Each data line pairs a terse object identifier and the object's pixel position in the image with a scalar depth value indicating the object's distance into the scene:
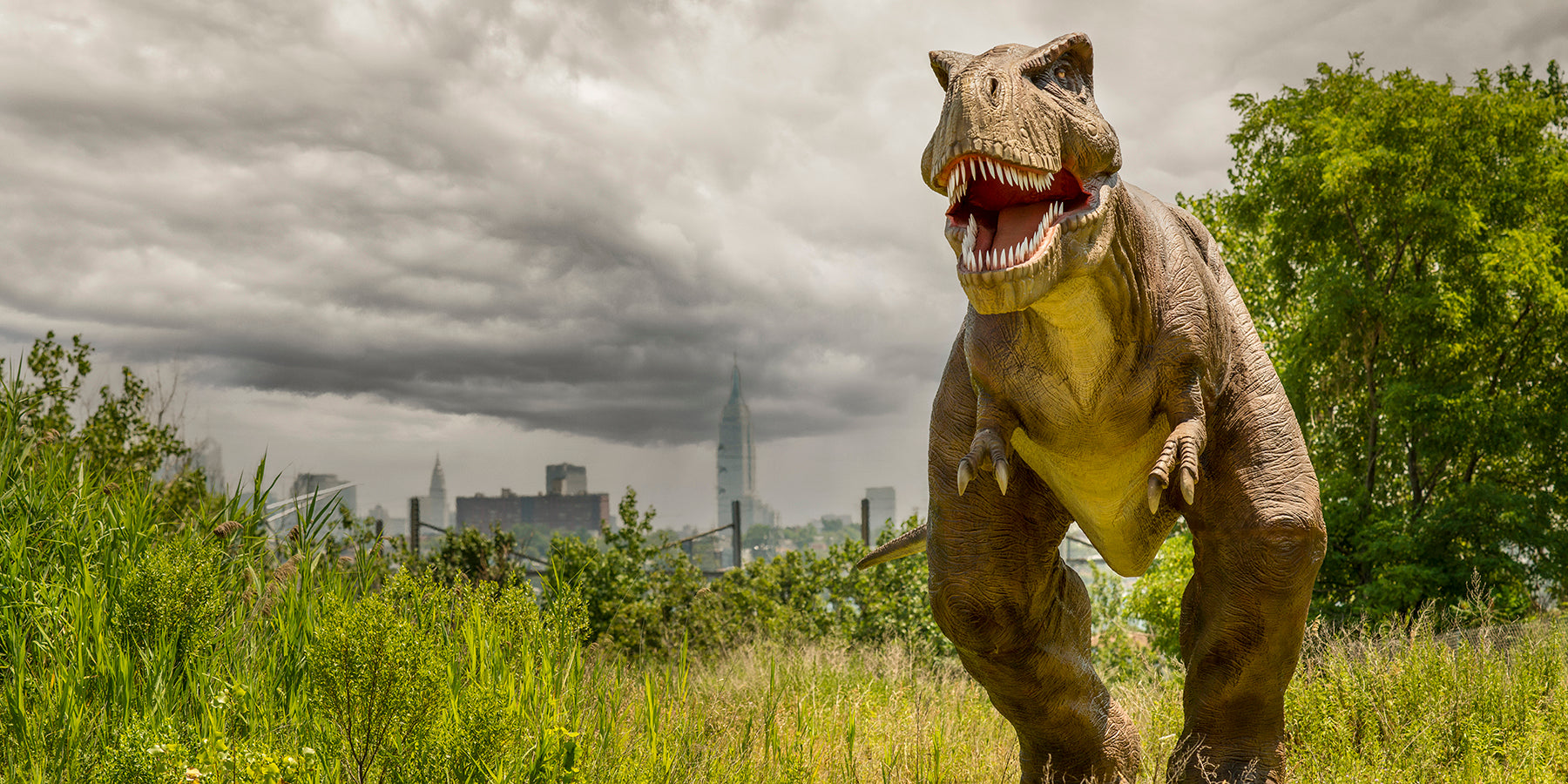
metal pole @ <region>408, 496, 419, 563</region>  14.83
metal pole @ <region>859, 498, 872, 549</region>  14.33
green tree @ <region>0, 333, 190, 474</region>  9.48
